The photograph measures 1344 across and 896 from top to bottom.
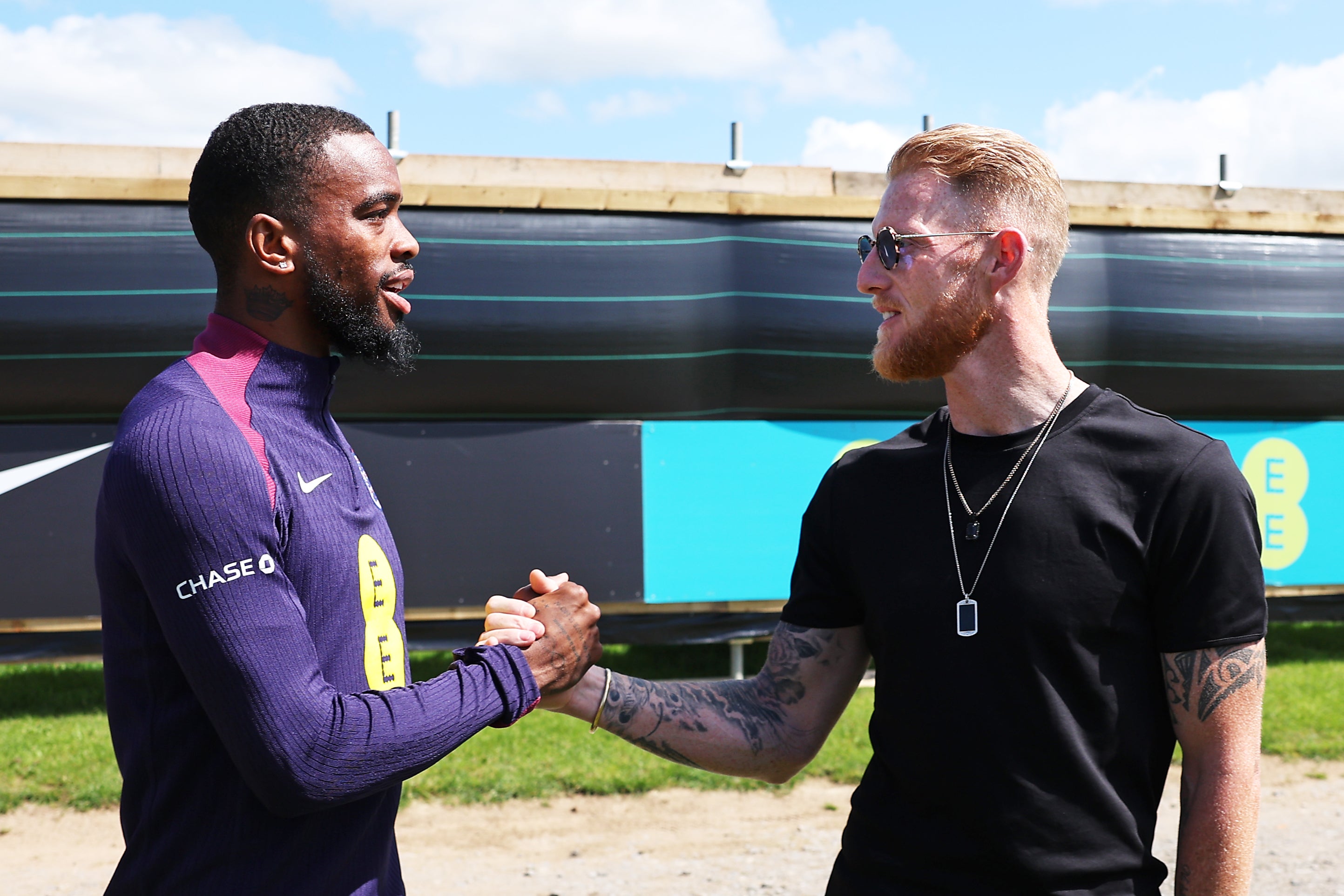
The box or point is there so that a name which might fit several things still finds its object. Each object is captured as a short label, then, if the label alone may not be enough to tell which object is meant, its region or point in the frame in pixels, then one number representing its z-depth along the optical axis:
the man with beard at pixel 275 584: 1.62
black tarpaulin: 6.38
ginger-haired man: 1.90
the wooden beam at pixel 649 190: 6.61
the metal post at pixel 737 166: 8.41
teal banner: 7.06
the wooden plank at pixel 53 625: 6.43
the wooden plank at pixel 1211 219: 7.40
